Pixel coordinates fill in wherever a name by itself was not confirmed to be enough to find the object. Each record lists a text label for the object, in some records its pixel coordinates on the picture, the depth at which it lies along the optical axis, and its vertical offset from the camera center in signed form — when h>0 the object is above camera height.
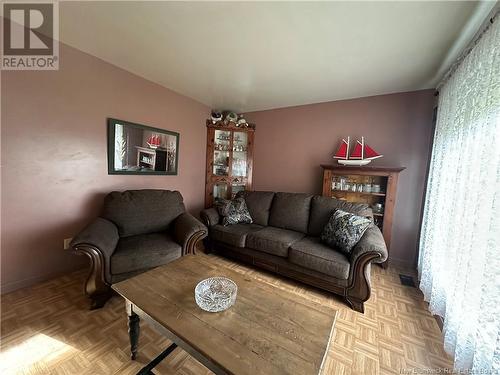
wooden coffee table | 0.80 -0.74
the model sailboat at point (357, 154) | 2.68 +0.41
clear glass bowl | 1.06 -0.69
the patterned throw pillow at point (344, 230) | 1.94 -0.50
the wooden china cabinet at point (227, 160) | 3.57 +0.27
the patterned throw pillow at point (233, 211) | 2.74 -0.53
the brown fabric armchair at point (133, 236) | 1.58 -0.66
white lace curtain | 1.03 -0.19
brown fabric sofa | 1.80 -0.71
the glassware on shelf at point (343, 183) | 2.89 -0.02
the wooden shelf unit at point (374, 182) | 2.51 -0.05
